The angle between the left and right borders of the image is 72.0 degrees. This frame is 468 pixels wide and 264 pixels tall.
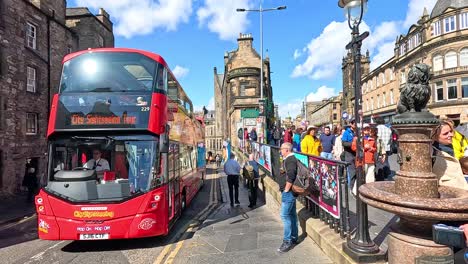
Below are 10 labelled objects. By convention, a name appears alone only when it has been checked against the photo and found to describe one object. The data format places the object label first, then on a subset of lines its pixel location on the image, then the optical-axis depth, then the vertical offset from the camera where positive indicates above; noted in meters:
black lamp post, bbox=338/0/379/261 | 4.14 -0.15
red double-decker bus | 6.12 -0.19
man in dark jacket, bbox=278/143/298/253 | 5.43 -1.02
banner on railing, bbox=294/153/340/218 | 5.06 -0.78
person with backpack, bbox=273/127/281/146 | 20.36 +0.15
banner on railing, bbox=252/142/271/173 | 12.39 -0.70
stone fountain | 3.00 -0.57
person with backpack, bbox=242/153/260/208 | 10.41 -1.36
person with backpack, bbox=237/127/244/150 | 24.05 +0.46
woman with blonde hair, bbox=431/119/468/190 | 3.42 -0.38
